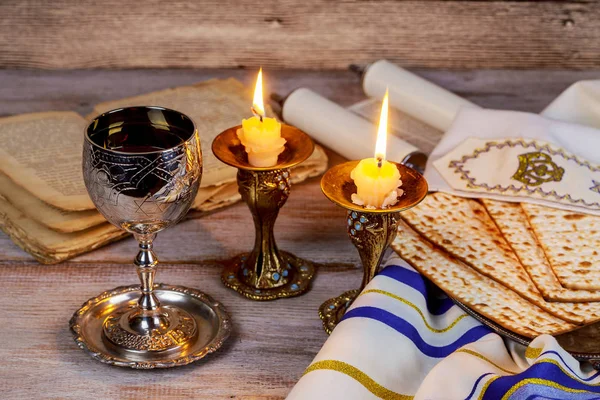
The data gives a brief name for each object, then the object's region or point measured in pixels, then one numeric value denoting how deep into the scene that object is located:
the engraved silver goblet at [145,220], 0.86
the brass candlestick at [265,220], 0.92
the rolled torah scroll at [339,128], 1.08
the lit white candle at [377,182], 0.86
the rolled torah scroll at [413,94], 1.17
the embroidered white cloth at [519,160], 1.00
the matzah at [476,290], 0.89
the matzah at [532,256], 0.89
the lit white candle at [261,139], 0.90
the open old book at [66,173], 1.00
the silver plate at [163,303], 0.89
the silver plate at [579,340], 0.87
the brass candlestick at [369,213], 0.87
